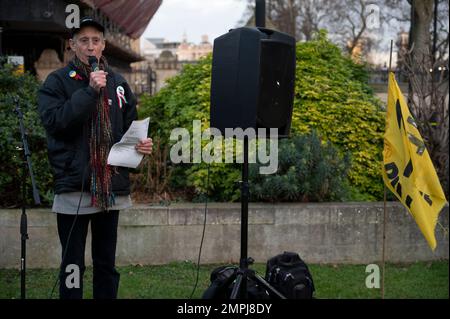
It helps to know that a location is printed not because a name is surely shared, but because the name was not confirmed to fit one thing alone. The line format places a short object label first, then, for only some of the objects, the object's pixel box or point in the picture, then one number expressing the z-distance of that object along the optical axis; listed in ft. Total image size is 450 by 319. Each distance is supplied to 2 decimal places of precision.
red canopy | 36.01
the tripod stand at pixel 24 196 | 11.49
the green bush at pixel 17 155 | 17.38
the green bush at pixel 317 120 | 20.07
